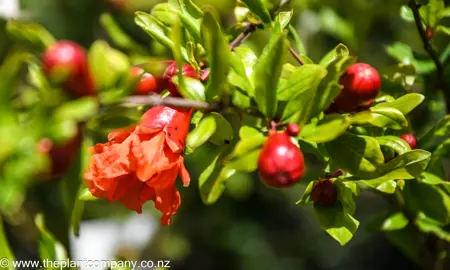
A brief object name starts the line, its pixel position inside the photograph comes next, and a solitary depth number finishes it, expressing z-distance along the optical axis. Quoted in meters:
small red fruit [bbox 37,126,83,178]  0.40
